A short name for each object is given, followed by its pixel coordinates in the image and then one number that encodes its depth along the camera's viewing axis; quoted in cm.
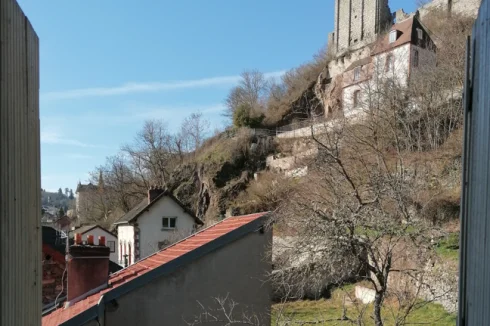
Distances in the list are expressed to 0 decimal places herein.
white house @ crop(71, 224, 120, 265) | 3342
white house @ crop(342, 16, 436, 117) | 3006
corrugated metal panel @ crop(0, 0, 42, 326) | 160
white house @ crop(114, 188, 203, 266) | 2609
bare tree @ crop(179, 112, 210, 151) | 4789
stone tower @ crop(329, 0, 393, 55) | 4681
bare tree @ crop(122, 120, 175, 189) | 4669
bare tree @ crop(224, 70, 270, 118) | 5101
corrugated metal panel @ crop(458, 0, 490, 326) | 166
